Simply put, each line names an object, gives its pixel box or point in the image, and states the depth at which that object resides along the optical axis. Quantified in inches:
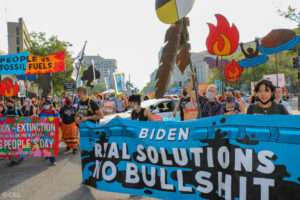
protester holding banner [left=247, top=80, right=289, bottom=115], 172.4
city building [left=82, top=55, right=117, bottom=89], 1563.2
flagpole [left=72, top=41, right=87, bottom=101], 597.4
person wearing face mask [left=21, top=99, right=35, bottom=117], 422.3
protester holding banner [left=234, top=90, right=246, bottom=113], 283.4
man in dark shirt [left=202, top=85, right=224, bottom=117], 273.8
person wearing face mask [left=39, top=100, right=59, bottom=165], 333.4
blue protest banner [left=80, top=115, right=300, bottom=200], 131.6
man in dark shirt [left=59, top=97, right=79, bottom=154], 391.9
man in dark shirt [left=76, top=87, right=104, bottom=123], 296.5
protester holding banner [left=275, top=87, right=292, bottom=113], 273.4
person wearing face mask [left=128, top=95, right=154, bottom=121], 216.7
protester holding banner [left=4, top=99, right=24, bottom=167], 330.3
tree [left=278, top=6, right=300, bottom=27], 1272.6
